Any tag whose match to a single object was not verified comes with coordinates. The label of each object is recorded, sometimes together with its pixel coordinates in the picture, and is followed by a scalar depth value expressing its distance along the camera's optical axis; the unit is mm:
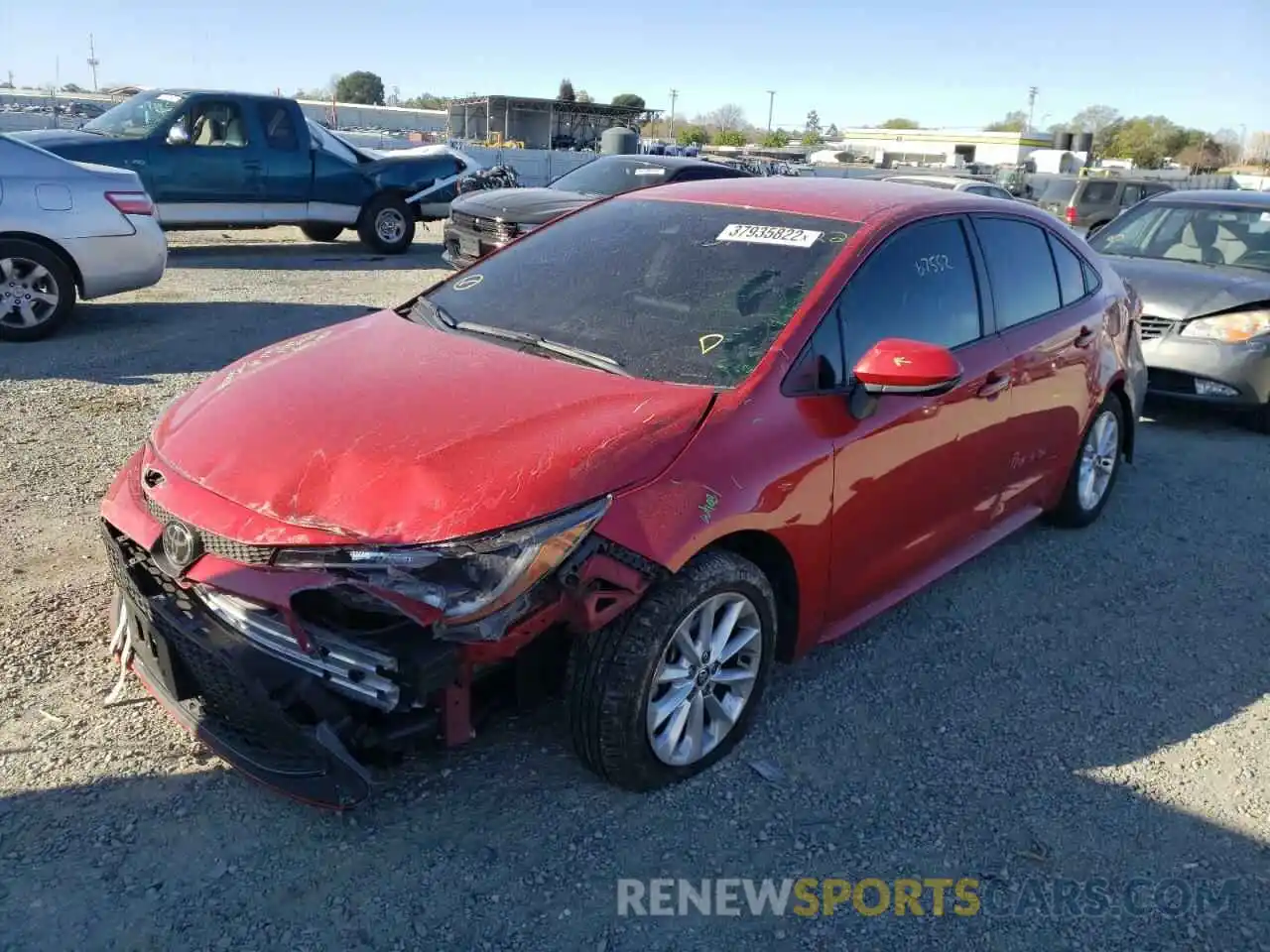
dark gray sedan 10602
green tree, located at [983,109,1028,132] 111506
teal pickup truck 11781
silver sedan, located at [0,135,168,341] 7422
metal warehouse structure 59156
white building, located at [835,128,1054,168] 66875
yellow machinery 48672
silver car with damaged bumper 7156
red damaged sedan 2531
